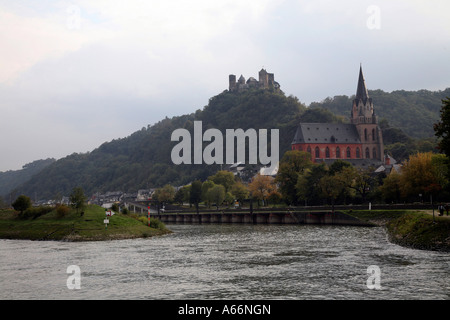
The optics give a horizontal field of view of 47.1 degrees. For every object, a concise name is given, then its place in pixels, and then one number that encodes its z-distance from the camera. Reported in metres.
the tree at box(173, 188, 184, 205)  172.79
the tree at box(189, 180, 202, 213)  151.12
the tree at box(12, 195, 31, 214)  79.81
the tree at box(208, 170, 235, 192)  160.62
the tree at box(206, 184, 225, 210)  144.00
